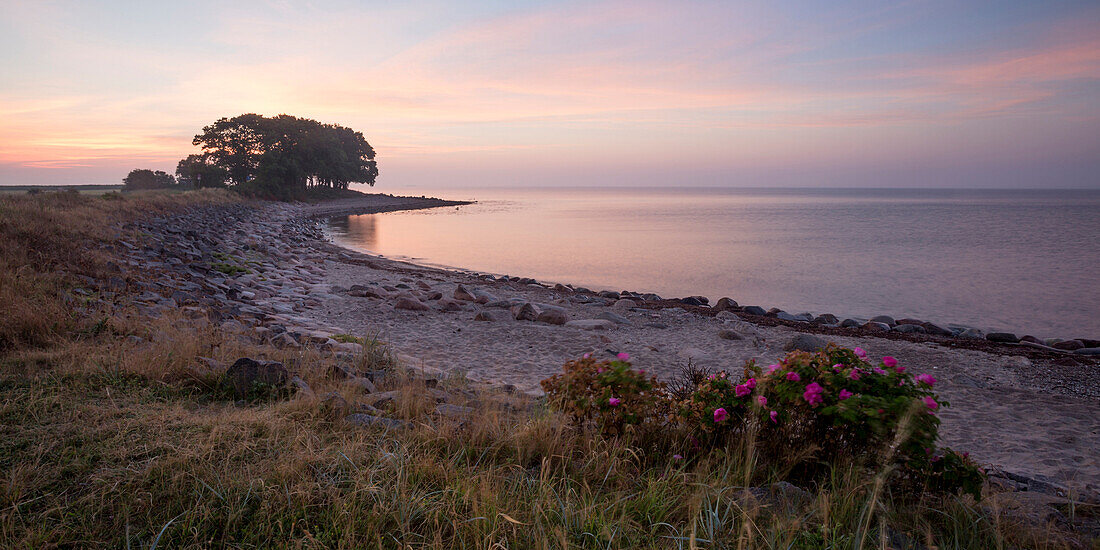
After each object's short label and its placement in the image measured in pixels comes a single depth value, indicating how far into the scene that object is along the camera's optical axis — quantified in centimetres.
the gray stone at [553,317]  1216
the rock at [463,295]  1410
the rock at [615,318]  1264
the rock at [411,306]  1300
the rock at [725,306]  1585
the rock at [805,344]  1039
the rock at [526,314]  1242
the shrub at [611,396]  414
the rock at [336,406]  454
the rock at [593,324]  1199
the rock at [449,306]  1320
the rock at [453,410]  476
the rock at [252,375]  500
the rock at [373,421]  428
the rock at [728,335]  1145
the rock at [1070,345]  1216
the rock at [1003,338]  1284
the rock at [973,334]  1327
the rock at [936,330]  1384
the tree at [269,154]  7031
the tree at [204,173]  7025
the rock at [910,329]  1378
